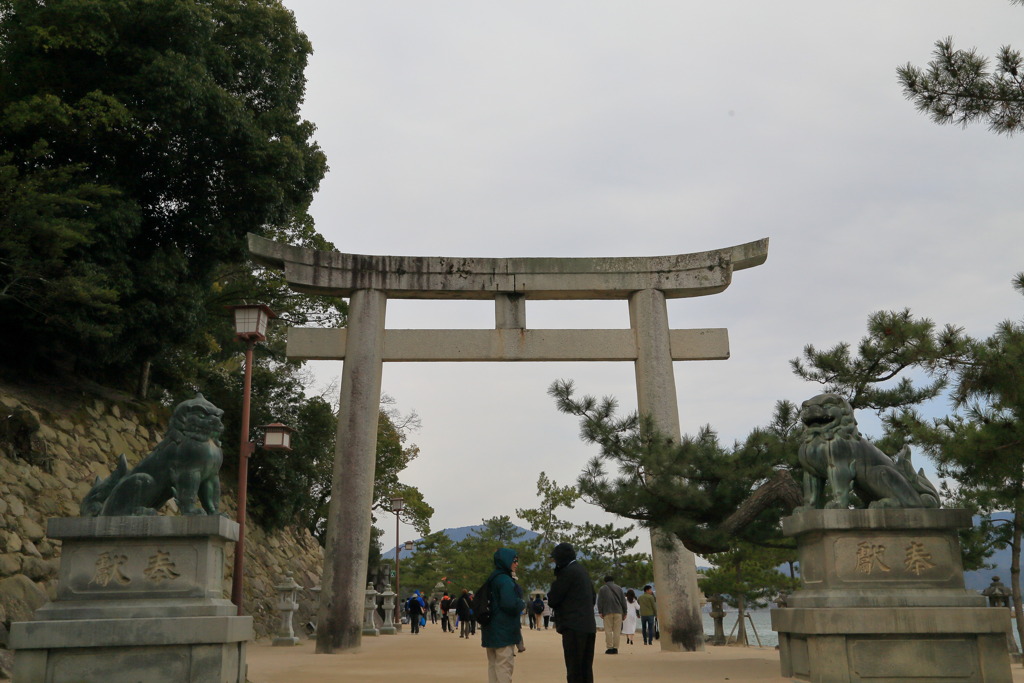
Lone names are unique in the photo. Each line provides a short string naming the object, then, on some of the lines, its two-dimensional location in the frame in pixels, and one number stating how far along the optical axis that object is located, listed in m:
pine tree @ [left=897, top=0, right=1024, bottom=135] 6.96
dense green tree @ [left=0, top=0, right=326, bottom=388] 13.38
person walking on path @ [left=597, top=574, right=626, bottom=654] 13.02
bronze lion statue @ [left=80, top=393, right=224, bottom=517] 6.69
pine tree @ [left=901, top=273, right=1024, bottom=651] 6.62
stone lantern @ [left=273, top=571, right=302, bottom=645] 15.59
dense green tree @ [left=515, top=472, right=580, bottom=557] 36.97
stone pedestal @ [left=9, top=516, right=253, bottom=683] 6.20
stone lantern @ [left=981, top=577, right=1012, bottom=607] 12.90
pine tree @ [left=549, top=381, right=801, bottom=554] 9.41
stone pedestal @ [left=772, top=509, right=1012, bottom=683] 6.59
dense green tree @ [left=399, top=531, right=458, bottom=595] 47.38
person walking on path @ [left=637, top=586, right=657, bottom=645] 16.83
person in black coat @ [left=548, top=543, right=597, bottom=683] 6.49
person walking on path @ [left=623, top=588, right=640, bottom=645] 16.16
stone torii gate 13.55
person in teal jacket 6.39
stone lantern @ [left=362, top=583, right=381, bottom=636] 19.72
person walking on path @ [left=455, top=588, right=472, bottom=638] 19.83
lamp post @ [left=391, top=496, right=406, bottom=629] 23.58
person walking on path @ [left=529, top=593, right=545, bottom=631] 22.06
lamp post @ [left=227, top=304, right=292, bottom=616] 10.88
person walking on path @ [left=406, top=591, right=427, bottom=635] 22.47
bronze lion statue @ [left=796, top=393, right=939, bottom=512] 7.07
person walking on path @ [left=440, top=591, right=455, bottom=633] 25.00
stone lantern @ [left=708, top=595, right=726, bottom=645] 22.25
